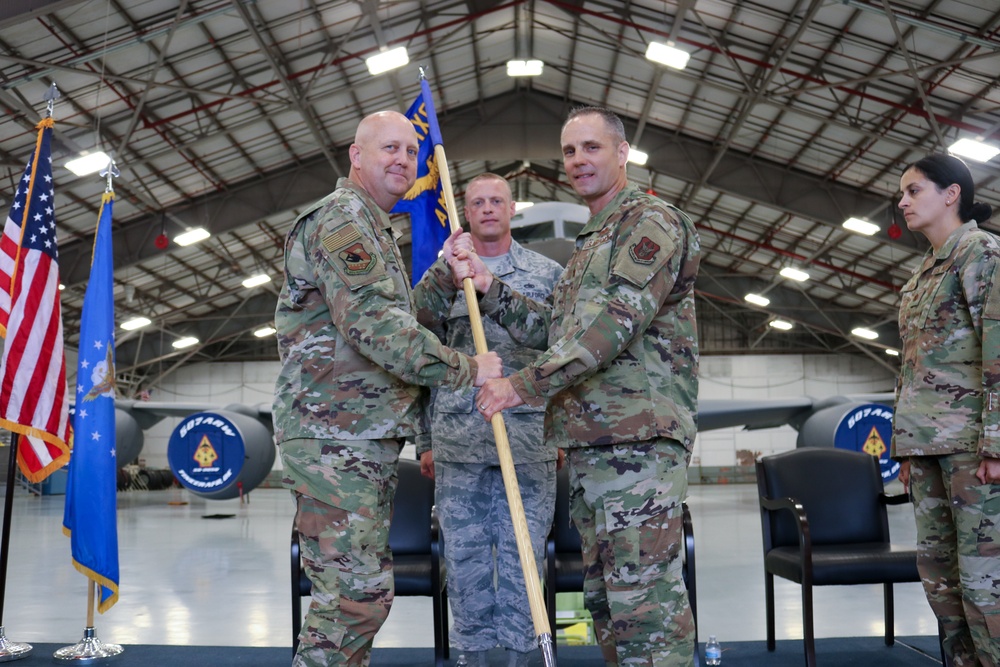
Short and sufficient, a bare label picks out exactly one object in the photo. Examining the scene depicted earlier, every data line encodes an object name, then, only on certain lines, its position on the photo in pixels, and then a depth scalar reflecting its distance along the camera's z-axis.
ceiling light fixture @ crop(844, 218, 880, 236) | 15.35
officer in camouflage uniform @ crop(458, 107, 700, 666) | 2.24
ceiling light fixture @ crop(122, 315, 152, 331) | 21.86
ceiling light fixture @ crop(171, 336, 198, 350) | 25.17
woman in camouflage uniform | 2.60
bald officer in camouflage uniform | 2.27
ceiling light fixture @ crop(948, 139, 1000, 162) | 11.34
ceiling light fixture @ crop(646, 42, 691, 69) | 11.09
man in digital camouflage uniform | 3.00
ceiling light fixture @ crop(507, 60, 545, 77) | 13.28
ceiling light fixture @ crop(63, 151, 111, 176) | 11.30
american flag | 4.05
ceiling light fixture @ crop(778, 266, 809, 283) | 20.75
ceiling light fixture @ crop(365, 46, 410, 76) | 10.98
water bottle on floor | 3.45
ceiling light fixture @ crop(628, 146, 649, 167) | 15.58
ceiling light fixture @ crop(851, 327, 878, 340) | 24.16
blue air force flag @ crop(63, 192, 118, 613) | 3.90
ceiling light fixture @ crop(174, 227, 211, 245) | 16.02
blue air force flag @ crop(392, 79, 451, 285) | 3.45
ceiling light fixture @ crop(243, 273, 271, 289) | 20.95
